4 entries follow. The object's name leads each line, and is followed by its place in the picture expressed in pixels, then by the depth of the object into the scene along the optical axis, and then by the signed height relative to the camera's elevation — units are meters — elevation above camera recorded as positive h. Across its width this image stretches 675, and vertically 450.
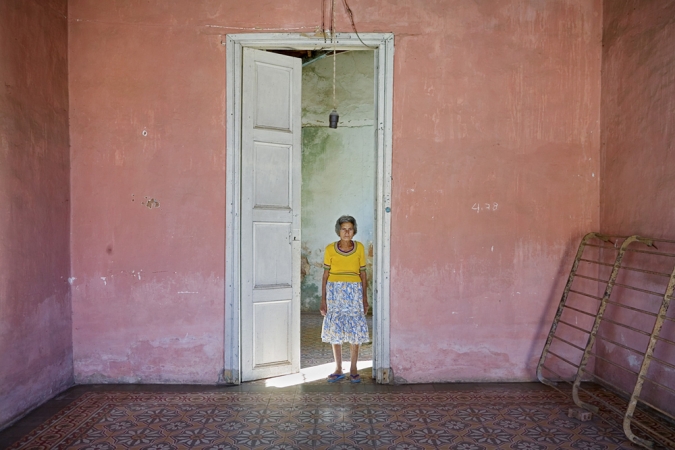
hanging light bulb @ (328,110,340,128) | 4.47 +0.78
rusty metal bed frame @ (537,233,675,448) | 3.21 -0.89
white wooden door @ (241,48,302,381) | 4.19 -0.06
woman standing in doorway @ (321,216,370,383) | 4.18 -0.68
